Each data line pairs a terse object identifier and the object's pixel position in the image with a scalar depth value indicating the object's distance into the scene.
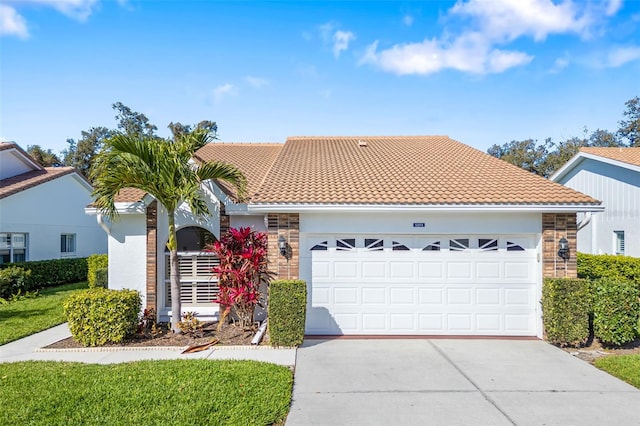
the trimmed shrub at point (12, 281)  13.49
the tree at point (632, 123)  38.16
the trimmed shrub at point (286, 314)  8.01
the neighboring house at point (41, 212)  16.08
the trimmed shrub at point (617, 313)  7.88
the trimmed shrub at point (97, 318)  8.11
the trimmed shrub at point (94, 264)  14.51
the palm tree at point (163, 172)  8.05
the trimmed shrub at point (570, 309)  8.02
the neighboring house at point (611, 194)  15.67
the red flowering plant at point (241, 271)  8.73
